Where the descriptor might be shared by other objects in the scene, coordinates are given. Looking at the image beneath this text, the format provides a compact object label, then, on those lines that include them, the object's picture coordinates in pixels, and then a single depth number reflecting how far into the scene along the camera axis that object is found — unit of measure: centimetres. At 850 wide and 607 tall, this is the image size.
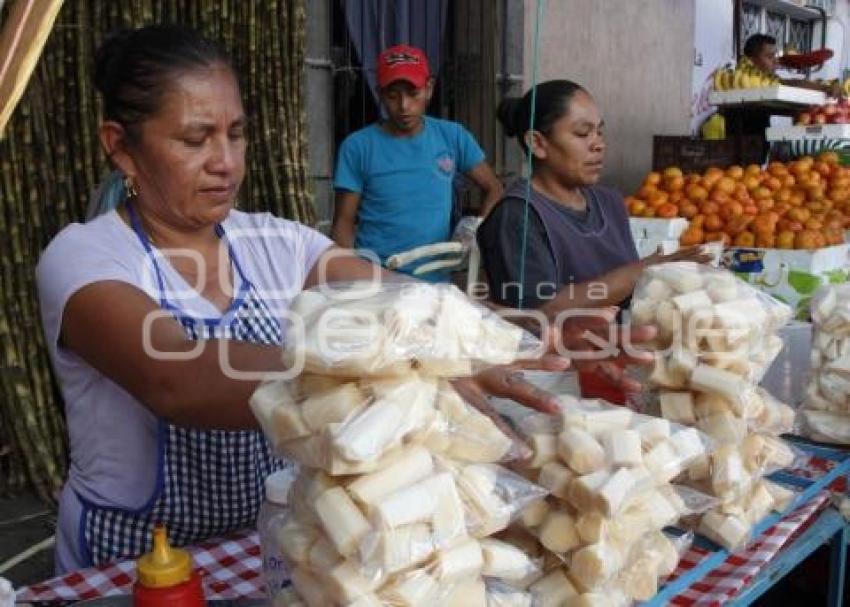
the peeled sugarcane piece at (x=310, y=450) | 83
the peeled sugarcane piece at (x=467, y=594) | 90
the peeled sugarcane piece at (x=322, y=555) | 85
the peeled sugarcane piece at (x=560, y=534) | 108
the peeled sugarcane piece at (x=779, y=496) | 149
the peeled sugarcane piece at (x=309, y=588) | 87
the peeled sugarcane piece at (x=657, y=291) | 140
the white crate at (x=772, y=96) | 548
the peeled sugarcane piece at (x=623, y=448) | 109
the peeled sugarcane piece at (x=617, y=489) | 103
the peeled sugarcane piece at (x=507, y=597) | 96
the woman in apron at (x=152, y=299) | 127
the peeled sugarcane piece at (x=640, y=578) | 112
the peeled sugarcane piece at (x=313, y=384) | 86
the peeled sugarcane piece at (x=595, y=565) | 104
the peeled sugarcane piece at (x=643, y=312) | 138
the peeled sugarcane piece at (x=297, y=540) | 88
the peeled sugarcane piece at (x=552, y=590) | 106
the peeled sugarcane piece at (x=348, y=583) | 83
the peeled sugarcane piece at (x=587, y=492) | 104
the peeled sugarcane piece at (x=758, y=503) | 141
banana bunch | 606
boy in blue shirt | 379
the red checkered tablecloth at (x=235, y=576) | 125
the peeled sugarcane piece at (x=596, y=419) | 112
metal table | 125
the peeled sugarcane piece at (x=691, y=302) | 134
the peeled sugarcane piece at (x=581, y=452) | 107
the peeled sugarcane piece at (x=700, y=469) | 132
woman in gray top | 242
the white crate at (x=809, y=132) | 507
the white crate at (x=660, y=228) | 366
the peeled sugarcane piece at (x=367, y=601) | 83
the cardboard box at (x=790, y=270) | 319
